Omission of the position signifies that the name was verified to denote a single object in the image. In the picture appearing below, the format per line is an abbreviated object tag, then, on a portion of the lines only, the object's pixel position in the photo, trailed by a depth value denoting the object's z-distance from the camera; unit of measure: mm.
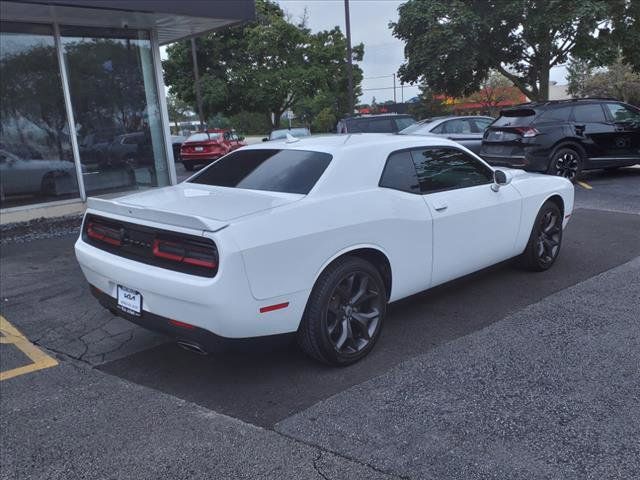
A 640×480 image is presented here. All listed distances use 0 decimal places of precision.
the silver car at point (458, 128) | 13070
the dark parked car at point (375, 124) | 14930
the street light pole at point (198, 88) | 28617
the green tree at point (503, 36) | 18344
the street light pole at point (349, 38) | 21219
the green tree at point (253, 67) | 31109
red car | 19578
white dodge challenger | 3287
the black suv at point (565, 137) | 10695
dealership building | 9562
